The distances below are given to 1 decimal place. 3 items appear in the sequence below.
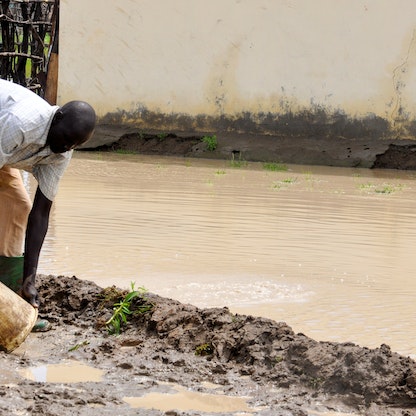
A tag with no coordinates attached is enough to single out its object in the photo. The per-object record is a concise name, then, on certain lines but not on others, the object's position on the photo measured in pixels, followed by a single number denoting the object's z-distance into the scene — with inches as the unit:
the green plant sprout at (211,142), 926.6
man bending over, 276.8
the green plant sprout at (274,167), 845.3
